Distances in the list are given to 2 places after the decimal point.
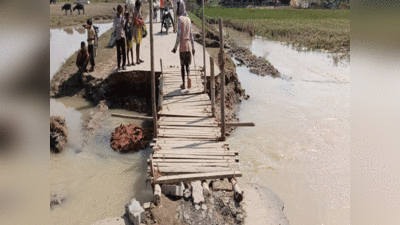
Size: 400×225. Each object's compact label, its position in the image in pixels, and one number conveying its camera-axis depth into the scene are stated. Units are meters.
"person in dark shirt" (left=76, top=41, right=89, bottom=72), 9.02
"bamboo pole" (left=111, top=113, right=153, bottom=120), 5.60
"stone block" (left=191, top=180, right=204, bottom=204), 4.00
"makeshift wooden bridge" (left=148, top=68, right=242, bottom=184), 4.29
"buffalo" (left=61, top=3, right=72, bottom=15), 28.33
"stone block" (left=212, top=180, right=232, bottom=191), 4.20
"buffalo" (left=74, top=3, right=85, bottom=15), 28.90
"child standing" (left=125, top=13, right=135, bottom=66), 8.72
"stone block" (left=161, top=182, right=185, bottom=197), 4.07
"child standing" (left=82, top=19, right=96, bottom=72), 8.62
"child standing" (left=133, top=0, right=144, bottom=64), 8.15
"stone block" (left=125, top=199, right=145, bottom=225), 3.71
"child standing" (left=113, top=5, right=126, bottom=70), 7.63
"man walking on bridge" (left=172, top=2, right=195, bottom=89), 6.08
